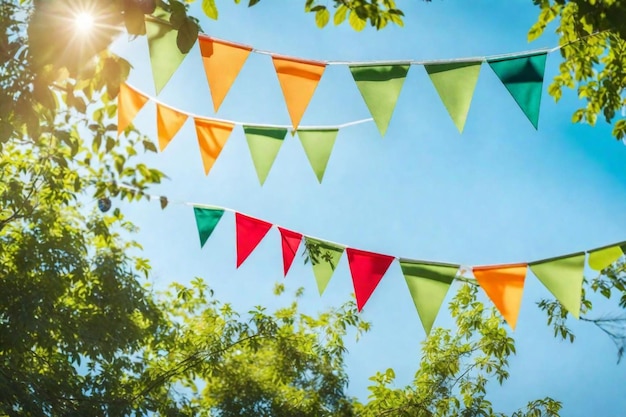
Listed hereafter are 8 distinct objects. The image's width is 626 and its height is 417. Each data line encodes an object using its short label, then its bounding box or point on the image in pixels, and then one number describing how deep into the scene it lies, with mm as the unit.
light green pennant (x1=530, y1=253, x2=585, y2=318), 2807
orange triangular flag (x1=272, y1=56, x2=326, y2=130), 3172
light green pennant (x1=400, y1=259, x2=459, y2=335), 3105
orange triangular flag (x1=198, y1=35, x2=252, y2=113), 3150
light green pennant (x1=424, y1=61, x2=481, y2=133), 2941
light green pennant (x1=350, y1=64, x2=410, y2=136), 3021
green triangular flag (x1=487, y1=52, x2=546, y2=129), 2920
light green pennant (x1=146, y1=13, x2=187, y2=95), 2973
